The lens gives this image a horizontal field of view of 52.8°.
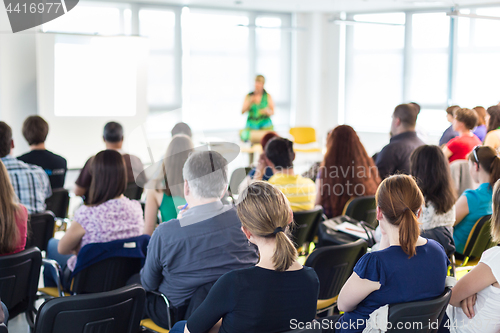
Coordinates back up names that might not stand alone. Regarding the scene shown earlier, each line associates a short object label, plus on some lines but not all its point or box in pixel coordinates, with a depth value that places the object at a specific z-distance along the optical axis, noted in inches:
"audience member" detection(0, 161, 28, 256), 96.7
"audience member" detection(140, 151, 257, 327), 83.2
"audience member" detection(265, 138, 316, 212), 132.1
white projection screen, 251.1
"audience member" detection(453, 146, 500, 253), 116.0
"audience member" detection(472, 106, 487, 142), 206.5
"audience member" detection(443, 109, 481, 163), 177.6
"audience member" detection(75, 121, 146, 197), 151.5
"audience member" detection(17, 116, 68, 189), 160.2
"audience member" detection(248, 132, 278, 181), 145.8
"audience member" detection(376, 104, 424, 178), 168.7
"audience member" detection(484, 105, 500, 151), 196.7
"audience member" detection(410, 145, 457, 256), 106.2
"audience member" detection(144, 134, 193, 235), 92.7
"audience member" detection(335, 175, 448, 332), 69.7
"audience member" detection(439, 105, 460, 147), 203.8
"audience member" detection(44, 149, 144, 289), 105.4
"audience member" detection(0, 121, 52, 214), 134.5
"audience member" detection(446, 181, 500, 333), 71.5
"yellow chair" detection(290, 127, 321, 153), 350.9
